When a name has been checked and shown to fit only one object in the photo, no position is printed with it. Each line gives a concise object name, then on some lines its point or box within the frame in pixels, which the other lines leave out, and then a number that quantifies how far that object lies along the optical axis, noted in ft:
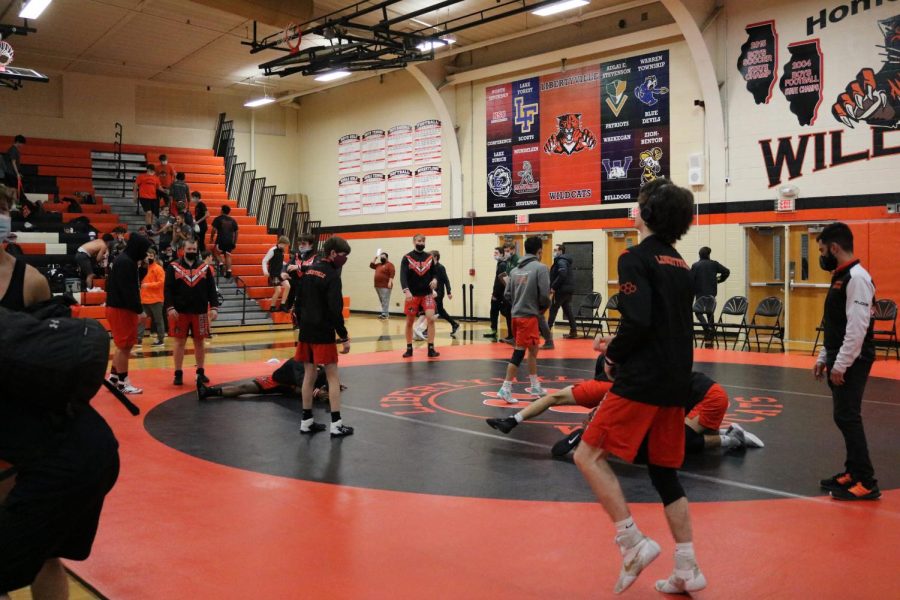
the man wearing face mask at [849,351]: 15.33
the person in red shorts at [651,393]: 11.00
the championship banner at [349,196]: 78.28
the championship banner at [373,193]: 75.56
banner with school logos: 53.78
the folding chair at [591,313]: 51.34
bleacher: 55.57
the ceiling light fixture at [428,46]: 53.23
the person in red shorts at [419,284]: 38.93
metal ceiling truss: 50.21
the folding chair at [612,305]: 50.87
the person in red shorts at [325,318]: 21.40
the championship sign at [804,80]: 45.47
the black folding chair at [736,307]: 46.16
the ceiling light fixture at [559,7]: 44.50
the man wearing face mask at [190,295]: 29.45
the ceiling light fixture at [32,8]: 47.11
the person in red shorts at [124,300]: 27.89
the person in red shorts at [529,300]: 26.94
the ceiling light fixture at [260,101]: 74.08
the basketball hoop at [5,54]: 50.62
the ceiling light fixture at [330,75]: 58.29
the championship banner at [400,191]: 72.49
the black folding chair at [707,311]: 45.57
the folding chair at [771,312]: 45.04
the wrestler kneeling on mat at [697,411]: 18.89
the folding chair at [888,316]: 39.55
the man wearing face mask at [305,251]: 47.60
